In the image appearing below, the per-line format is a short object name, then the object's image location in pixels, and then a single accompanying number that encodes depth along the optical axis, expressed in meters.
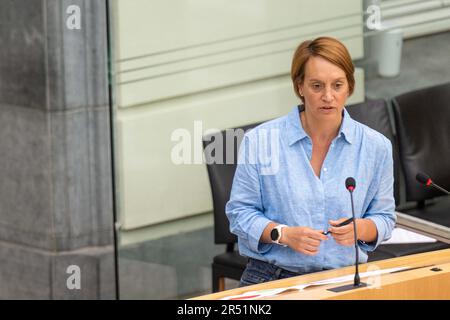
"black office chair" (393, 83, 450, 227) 9.45
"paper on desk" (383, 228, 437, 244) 8.93
